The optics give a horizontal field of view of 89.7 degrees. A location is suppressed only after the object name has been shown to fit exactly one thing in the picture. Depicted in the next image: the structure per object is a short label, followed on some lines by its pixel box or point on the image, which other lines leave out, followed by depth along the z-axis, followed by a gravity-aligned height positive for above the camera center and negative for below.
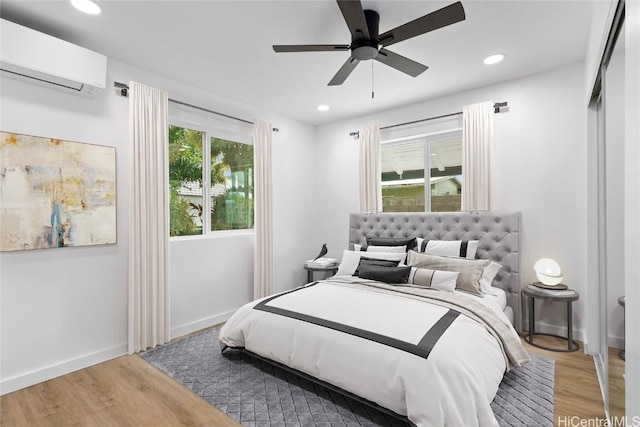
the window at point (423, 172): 3.86 +0.52
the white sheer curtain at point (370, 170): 4.25 +0.57
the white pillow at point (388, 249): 3.63 -0.41
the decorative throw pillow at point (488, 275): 3.04 -0.62
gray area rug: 1.95 -1.25
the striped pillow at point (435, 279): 2.88 -0.60
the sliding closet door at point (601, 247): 2.13 -0.27
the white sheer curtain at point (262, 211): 4.00 +0.03
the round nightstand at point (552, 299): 2.81 -0.77
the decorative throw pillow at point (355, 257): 3.42 -0.49
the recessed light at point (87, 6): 2.12 +1.40
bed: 1.69 -0.80
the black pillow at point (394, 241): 3.73 -0.34
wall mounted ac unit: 2.14 +1.10
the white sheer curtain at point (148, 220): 2.89 -0.05
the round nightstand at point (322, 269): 4.25 -0.74
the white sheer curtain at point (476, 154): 3.44 +0.63
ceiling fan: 1.79 +1.11
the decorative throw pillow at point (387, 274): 3.04 -0.59
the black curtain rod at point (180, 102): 2.85 +1.15
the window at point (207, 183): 3.51 +0.37
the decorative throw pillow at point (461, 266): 2.92 -0.52
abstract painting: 2.31 +0.17
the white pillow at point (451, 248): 3.33 -0.38
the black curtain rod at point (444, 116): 3.41 +1.14
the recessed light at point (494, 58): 2.87 +1.40
